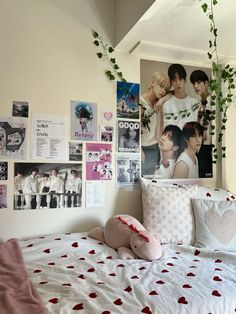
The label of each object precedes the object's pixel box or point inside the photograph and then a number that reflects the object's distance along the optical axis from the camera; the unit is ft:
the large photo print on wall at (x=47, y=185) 6.01
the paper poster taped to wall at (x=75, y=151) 6.41
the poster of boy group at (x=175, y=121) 7.06
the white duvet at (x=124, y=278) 3.43
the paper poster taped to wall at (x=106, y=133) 6.68
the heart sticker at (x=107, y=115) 6.71
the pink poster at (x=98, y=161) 6.54
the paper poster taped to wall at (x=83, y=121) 6.45
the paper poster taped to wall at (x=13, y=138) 5.91
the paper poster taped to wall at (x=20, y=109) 6.00
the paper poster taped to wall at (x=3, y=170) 5.87
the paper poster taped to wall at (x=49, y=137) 6.14
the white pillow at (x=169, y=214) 6.00
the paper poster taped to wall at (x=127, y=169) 6.79
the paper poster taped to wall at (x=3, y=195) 5.86
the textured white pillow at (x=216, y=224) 5.73
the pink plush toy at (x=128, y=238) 5.05
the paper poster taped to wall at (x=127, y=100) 6.84
